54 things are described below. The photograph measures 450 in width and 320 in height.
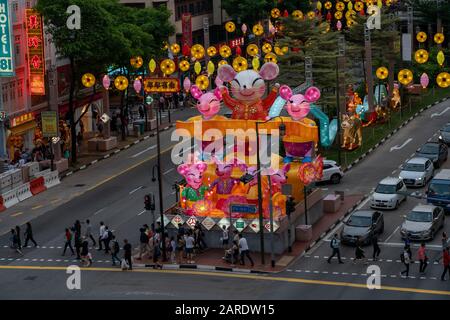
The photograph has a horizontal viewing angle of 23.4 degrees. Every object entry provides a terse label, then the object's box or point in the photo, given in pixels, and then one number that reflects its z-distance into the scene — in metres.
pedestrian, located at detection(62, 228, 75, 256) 57.73
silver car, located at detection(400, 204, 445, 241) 57.59
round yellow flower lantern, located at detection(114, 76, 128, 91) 79.38
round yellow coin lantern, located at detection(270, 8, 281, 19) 127.62
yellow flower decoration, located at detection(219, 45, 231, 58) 102.38
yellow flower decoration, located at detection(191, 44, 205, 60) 93.81
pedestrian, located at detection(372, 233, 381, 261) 54.72
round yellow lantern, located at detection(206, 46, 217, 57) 102.69
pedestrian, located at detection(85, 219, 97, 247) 59.06
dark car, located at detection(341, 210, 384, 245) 57.41
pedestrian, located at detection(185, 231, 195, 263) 55.59
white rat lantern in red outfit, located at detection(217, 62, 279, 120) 59.50
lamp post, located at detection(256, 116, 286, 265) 54.72
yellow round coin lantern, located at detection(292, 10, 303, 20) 98.62
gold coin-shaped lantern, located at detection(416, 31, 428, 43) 98.19
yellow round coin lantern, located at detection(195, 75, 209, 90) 86.56
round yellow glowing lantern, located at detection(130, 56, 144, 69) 87.24
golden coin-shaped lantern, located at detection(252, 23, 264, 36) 118.50
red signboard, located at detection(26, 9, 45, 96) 79.25
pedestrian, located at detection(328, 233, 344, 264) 54.28
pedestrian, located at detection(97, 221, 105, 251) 58.03
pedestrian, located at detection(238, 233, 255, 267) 54.59
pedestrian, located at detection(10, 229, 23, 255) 58.47
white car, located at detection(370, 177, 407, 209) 65.12
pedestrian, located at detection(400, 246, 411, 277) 51.47
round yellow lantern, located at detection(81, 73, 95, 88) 77.38
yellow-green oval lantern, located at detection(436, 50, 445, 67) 81.55
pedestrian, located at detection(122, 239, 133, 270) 54.28
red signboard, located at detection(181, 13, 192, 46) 113.25
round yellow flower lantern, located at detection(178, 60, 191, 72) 94.25
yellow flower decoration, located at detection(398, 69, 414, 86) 75.38
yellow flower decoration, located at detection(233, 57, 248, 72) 91.31
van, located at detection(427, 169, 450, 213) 63.16
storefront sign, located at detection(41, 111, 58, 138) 77.25
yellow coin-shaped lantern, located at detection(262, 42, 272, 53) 105.75
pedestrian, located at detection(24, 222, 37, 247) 59.53
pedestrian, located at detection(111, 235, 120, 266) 55.31
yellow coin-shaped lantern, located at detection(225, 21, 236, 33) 120.57
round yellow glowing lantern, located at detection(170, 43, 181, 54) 100.94
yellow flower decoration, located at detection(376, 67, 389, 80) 82.12
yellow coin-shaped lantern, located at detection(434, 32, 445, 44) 99.19
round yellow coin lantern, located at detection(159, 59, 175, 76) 86.36
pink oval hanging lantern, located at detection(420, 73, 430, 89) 80.72
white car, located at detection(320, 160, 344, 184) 72.38
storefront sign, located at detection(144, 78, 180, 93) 60.56
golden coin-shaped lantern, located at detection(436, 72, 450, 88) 69.31
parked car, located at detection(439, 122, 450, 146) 82.19
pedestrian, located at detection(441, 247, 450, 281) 50.69
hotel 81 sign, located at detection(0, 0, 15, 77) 74.94
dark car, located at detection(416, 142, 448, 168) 75.50
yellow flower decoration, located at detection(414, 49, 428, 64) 75.83
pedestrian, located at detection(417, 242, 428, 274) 51.53
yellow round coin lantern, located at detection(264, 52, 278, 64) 93.12
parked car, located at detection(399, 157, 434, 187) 69.88
